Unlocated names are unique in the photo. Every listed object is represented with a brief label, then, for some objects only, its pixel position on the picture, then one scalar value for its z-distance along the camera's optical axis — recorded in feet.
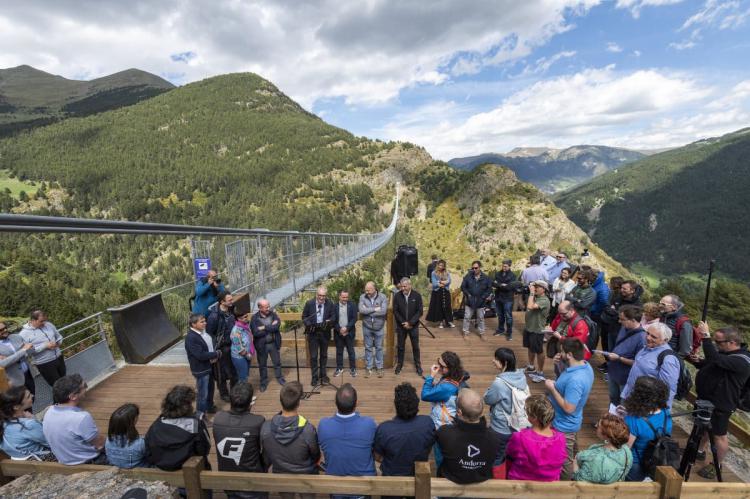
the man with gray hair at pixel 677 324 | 14.28
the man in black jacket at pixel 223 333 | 16.38
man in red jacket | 15.19
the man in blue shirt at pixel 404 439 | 8.65
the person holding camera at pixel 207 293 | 18.19
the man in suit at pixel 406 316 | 19.74
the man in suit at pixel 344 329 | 18.85
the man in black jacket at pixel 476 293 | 24.53
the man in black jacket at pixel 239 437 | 8.91
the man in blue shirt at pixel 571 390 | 11.23
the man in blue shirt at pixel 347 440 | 8.82
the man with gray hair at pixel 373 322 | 18.95
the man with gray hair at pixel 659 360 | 11.55
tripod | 10.06
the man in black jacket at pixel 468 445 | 8.02
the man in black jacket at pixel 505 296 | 23.66
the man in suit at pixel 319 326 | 18.22
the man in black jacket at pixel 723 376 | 11.01
